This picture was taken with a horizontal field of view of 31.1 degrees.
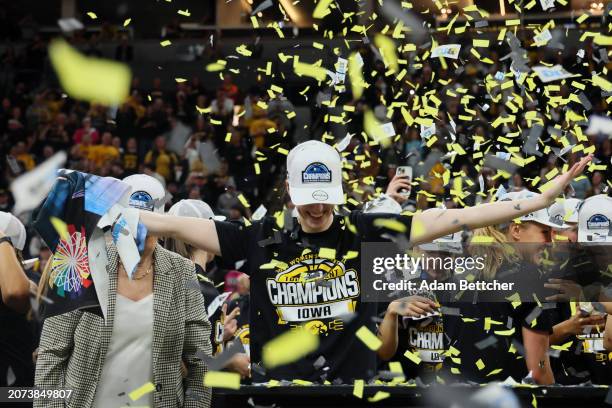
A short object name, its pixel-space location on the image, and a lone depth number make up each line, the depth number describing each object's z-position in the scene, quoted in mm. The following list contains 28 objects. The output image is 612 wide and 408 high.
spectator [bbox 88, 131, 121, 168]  14961
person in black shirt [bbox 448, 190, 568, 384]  4918
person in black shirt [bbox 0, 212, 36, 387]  5324
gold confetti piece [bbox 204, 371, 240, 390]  4500
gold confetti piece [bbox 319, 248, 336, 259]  4859
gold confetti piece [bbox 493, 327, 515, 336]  5242
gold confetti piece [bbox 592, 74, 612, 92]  8702
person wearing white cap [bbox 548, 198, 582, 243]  6781
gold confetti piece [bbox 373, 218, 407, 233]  4812
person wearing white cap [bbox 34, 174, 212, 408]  4582
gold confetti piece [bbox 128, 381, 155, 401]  4629
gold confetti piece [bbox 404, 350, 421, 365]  5488
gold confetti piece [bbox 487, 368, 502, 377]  5197
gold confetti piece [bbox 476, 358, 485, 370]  5242
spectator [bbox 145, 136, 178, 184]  14617
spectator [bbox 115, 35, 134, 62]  18938
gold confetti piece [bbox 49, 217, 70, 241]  4629
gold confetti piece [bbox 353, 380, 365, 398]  4211
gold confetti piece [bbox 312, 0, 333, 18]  8477
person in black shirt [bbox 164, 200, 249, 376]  5508
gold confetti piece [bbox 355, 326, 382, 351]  4754
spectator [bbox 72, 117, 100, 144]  15484
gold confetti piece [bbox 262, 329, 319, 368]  4750
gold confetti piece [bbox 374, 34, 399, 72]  10820
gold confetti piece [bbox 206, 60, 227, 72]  14977
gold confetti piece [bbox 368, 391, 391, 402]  4234
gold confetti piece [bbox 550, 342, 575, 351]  5523
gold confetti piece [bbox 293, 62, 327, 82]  8555
